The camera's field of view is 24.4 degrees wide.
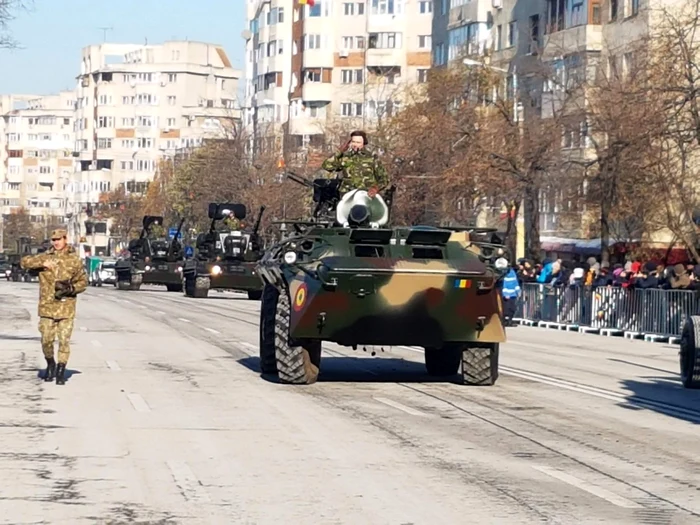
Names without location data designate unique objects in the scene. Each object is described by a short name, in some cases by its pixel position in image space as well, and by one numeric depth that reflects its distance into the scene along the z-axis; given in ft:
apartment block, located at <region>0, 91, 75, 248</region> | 632.38
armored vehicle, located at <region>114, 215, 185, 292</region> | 199.82
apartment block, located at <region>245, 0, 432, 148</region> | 354.13
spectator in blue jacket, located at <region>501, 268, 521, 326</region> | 119.03
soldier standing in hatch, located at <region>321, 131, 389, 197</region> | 64.23
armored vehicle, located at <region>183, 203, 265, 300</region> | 170.19
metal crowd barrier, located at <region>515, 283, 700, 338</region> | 101.19
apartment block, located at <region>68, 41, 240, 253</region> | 554.05
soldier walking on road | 57.06
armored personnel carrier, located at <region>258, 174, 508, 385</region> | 57.21
